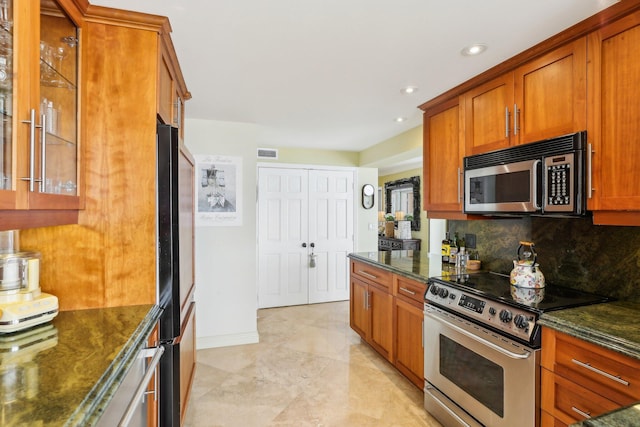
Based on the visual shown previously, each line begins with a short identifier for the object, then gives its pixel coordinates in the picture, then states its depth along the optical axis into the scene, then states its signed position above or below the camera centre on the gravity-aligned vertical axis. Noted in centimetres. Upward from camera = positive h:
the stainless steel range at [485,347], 161 -75
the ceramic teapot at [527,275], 198 -37
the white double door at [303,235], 467 -32
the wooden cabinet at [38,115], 106 +36
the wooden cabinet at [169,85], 176 +81
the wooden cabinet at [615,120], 148 +44
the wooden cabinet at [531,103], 171 +67
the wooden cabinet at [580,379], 125 -69
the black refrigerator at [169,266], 165 -27
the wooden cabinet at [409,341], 245 -100
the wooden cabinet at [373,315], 286 -97
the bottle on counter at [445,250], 296 -33
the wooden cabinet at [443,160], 254 +44
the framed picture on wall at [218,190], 338 +24
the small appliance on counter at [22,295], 128 -34
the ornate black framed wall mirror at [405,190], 637 +44
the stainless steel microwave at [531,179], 167 +20
